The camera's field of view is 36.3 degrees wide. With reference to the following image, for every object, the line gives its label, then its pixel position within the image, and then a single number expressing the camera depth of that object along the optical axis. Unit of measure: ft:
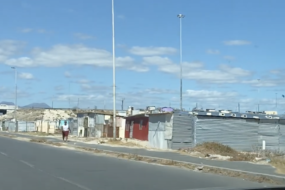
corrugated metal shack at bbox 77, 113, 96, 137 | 175.42
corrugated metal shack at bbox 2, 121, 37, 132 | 282.36
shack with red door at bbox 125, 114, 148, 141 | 137.08
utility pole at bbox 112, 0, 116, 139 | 116.98
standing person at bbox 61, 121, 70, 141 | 124.73
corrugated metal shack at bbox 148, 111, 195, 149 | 98.37
